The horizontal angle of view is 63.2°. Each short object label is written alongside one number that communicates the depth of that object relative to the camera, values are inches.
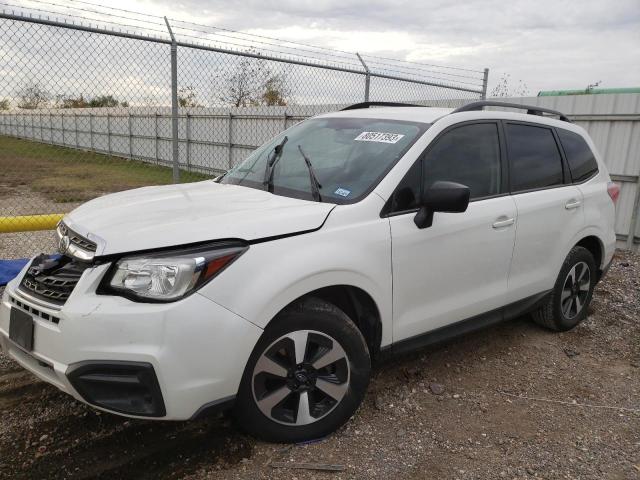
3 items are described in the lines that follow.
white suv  87.0
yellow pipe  166.7
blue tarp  163.9
